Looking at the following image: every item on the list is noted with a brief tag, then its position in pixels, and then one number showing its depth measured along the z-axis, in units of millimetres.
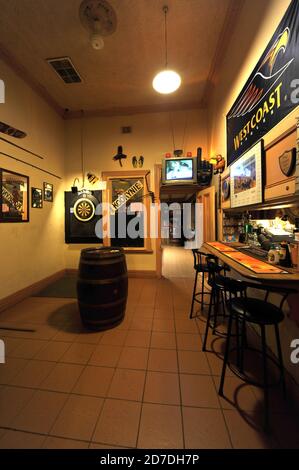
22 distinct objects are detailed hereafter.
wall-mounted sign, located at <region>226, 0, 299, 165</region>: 1395
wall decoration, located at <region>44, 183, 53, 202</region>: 4211
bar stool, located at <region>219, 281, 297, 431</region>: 1322
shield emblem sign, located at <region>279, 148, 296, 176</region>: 1322
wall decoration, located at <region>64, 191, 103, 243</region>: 4832
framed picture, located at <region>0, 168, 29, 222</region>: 3096
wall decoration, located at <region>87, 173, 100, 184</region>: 4820
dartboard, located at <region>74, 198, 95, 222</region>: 4836
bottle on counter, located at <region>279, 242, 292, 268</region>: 1504
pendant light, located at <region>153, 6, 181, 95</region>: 2760
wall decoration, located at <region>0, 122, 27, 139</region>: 2486
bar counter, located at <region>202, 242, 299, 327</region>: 1250
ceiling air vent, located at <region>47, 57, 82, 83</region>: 3328
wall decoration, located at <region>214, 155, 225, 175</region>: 3267
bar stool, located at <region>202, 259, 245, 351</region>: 1774
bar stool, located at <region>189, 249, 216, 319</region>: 2648
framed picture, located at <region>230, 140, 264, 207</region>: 1810
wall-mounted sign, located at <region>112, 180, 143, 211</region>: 4680
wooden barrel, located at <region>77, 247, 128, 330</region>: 2348
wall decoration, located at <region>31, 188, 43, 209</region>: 3814
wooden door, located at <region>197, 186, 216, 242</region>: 3630
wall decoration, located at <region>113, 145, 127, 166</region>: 4588
